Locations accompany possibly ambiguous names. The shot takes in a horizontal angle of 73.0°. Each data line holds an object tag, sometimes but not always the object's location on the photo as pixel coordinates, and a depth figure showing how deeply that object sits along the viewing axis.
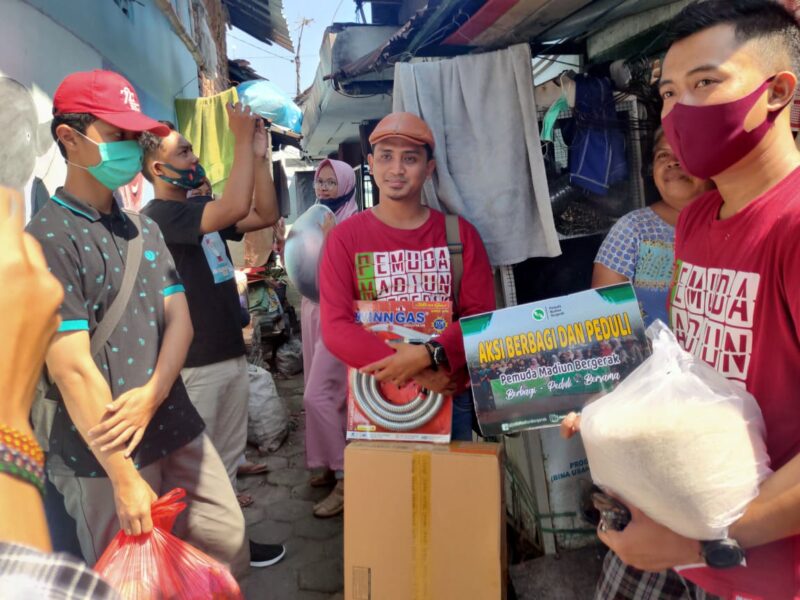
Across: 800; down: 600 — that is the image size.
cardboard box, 1.98
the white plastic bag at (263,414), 4.41
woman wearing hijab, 3.45
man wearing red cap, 1.59
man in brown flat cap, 2.24
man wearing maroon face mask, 1.00
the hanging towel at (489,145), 2.53
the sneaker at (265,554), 2.91
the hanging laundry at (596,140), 2.68
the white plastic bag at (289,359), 6.55
